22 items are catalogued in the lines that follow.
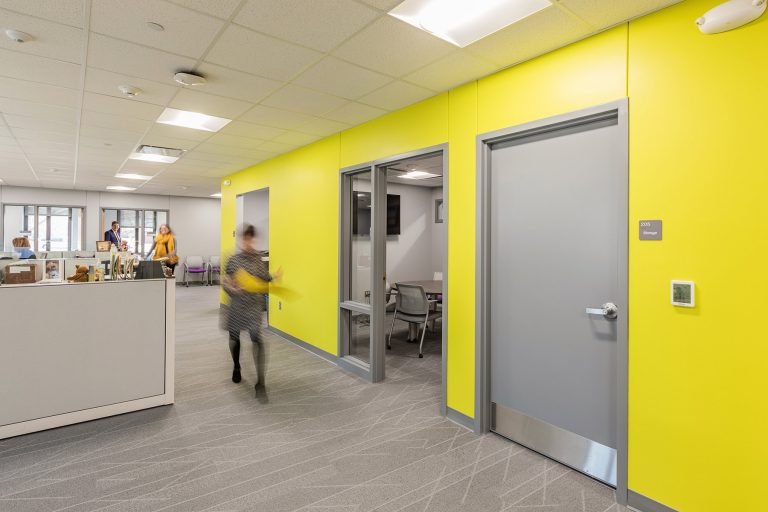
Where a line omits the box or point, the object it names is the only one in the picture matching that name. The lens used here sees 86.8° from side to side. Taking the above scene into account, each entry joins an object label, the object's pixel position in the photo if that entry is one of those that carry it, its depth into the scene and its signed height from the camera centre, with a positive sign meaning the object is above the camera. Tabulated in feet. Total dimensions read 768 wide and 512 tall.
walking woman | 11.50 -0.94
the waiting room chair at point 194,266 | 38.65 -0.92
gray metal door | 7.59 -0.56
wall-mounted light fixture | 5.58 +3.48
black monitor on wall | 14.16 +1.64
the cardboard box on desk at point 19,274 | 11.05 -0.53
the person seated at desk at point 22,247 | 20.81 +0.43
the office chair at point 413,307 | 16.25 -1.99
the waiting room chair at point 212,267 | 39.63 -1.02
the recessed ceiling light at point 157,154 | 17.57 +4.67
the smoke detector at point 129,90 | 10.23 +4.26
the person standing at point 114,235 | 24.88 +1.32
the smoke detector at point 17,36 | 7.46 +4.10
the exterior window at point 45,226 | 32.73 +2.44
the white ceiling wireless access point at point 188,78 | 9.34 +4.16
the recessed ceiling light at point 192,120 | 12.71 +4.52
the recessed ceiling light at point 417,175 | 21.52 +4.56
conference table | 17.48 -1.42
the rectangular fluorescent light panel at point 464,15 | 6.81 +4.30
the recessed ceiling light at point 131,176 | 24.75 +5.01
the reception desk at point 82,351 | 9.34 -2.38
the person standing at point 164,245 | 21.51 +0.59
